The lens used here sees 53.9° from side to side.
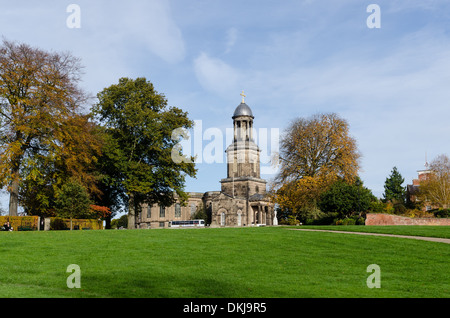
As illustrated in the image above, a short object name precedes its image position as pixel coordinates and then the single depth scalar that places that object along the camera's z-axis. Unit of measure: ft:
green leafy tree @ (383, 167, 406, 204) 307.17
